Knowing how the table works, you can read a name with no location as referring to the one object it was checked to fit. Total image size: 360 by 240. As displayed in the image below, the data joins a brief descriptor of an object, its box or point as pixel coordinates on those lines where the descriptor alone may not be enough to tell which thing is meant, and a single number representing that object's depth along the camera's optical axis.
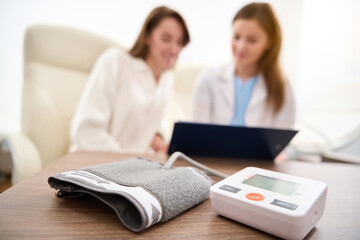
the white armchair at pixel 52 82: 1.00
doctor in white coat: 1.08
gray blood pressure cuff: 0.26
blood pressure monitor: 0.25
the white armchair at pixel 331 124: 1.47
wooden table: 0.25
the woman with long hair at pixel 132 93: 0.96
